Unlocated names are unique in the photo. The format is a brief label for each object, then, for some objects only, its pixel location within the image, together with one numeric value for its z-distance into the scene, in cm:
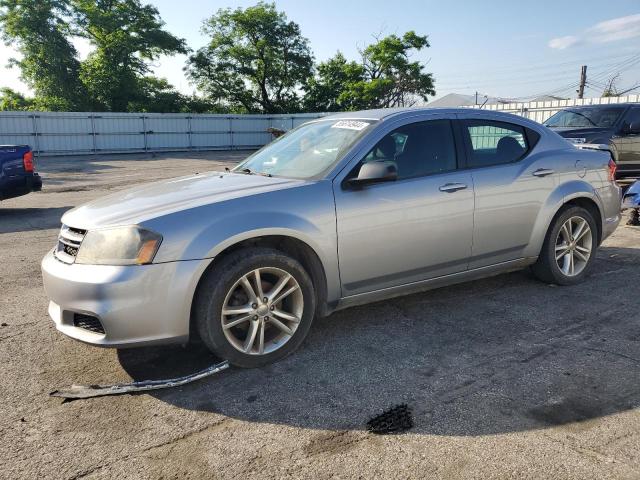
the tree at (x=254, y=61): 4188
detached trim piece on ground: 317
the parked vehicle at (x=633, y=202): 769
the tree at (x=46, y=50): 3584
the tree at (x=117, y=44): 3631
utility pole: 4075
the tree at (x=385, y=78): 3947
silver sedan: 319
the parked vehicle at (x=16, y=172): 963
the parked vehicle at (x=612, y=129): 1049
